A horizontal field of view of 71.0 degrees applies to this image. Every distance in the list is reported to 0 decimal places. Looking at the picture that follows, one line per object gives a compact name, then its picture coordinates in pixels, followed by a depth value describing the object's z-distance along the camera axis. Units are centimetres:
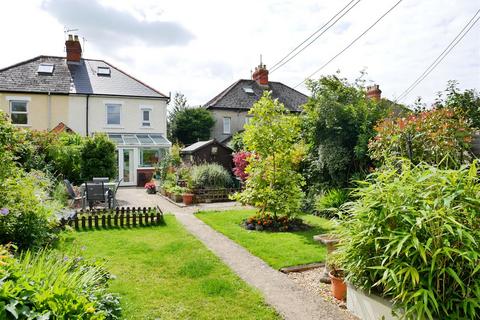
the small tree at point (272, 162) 992
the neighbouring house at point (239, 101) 2830
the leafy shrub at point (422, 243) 357
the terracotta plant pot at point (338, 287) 497
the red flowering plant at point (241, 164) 1574
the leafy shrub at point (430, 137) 781
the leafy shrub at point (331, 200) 1105
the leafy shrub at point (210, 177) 1612
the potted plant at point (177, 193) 1505
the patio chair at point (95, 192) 1184
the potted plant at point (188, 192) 1441
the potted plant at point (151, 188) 1848
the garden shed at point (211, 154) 1925
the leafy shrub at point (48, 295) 269
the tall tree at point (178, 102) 4362
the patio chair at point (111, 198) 1218
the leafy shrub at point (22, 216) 608
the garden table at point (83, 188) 1219
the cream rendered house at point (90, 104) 2148
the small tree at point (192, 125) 2886
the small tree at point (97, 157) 1725
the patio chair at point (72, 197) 1247
